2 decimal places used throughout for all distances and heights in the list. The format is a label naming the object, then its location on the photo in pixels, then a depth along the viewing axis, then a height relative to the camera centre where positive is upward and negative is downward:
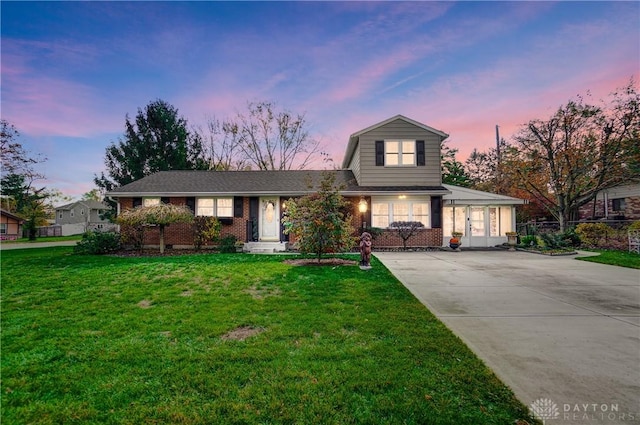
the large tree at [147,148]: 21.41 +6.00
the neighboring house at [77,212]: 42.38 +1.95
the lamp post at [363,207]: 12.88 +0.72
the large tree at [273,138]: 24.48 +7.72
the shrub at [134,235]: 12.41 -0.50
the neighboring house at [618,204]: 19.58 +1.28
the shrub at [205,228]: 12.35 -0.20
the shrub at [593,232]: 13.27 -0.58
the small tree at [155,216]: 11.03 +0.33
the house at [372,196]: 13.12 +1.30
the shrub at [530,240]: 13.05 -0.92
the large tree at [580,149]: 14.89 +4.18
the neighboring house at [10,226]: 27.92 -0.08
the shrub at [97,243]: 11.31 -0.80
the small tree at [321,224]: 8.48 -0.04
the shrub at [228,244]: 12.04 -0.91
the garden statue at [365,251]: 7.86 -0.82
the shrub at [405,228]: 12.93 -0.28
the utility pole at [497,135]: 26.03 +8.24
